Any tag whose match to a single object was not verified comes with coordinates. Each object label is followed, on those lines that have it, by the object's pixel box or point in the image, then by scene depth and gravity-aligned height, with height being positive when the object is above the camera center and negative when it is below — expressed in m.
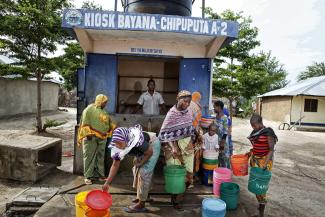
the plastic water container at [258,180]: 4.52 -1.22
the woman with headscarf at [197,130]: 5.51 -0.61
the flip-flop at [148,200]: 4.74 -1.68
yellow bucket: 3.57 -1.42
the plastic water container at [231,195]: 4.64 -1.50
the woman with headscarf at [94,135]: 5.69 -0.76
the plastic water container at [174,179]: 4.48 -1.25
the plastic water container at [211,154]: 5.57 -1.03
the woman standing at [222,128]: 5.90 -0.54
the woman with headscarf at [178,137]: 4.77 -0.63
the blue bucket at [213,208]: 3.74 -1.39
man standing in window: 7.05 -0.05
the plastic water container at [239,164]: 5.05 -1.10
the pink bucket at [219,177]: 4.88 -1.27
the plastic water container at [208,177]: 5.64 -1.49
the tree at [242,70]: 16.66 +1.92
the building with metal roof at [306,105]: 22.38 -0.07
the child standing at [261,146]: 4.55 -0.68
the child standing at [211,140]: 5.55 -0.75
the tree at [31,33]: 12.09 +2.71
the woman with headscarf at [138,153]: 3.79 -0.76
